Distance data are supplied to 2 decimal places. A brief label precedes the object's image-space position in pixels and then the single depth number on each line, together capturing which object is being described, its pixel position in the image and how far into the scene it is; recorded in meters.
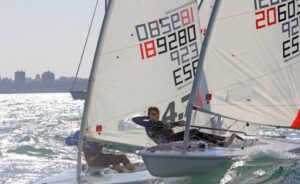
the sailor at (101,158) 19.52
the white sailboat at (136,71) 18.75
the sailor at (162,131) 18.64
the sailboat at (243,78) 17.41
